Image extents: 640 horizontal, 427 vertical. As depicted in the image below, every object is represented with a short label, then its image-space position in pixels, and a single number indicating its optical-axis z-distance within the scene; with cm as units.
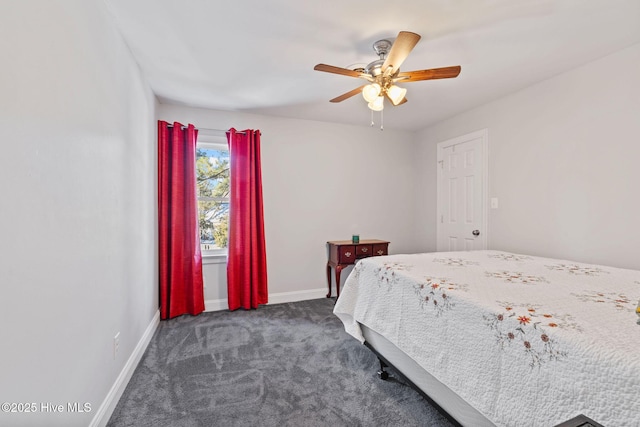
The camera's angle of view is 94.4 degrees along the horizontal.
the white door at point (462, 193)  332
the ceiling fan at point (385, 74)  188
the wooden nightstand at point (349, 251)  365
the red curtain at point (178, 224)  313
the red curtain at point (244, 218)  340
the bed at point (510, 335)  85
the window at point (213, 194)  355
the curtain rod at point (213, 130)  343
